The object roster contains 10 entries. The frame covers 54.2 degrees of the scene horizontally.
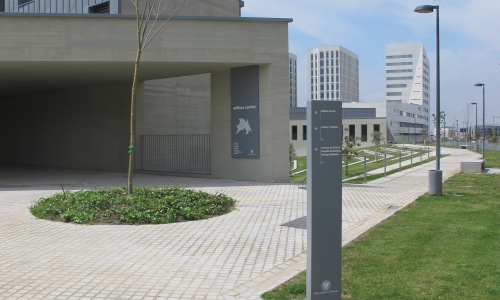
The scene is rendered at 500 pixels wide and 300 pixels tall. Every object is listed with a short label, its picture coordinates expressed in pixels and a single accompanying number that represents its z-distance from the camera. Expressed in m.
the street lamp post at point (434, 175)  13.39
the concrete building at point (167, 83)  16.72
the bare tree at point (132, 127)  10.96
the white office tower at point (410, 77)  148.36
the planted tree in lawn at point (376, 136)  71.83
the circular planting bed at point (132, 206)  9.59
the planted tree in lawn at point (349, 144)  24.80
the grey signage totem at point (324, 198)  4.29
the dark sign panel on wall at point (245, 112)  17.78
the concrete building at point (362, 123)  87.77
